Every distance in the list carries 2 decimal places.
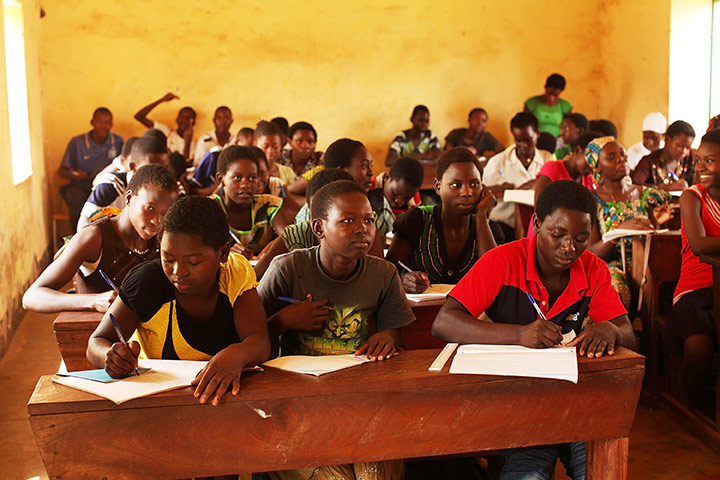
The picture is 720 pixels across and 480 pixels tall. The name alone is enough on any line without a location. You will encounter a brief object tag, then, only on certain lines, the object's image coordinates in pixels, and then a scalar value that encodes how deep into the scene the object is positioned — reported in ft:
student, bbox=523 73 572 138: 31.37
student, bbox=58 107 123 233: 28.07
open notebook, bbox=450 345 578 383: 6.42
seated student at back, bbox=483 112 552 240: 21.86
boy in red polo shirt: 7.60
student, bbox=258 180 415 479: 7.93
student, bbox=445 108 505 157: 31.01
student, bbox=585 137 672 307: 13.12
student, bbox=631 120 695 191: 19.26
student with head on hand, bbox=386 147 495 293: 11.08
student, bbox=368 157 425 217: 13.75
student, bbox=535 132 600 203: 15.88
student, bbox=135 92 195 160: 29.96
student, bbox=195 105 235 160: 29.37
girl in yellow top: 6.98
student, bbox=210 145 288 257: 12.71
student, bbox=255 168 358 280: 10.45
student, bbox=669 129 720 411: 11.11
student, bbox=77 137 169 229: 13.06
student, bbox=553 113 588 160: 25.46
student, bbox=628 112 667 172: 24.79
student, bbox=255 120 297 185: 18.89
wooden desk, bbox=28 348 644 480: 5.85
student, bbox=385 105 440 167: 30.76
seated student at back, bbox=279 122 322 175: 20.42
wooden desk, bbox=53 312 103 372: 8.53
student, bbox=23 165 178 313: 8.93
